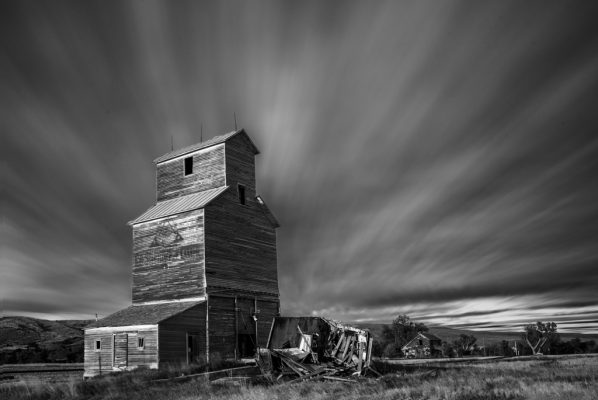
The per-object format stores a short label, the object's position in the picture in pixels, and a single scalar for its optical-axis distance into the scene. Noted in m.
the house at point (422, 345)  75.06
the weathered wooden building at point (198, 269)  27.92
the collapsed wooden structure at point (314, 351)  20.42
